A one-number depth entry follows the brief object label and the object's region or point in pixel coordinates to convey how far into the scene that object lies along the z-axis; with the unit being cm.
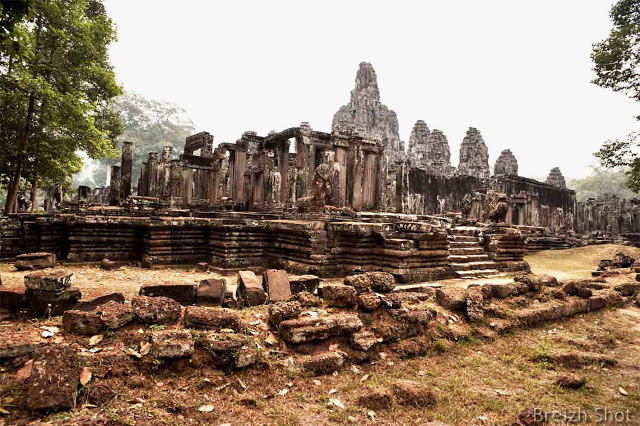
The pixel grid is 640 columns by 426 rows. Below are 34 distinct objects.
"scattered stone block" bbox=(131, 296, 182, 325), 385
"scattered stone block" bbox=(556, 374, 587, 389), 392
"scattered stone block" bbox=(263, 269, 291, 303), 542
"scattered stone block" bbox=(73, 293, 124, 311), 416
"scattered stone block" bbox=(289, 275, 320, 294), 604
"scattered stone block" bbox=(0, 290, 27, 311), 416
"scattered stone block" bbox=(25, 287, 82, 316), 412
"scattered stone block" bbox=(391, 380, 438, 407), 335
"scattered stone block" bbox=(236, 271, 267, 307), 534
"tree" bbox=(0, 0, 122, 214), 1333
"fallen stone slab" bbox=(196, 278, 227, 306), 507
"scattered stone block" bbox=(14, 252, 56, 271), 767
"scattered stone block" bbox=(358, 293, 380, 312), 477
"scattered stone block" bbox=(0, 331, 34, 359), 309
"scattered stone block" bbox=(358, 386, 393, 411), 326
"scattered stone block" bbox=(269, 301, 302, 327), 429
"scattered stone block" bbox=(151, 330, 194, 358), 336
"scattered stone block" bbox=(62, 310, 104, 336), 359
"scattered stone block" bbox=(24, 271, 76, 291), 412
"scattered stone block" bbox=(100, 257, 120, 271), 880
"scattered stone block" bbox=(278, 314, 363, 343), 402
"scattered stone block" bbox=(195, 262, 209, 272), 968
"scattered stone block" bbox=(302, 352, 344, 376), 381
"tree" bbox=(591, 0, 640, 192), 1560
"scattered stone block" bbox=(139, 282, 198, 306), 485
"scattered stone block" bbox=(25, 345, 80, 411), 267
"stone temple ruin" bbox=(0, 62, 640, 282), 916
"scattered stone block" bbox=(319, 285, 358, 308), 486
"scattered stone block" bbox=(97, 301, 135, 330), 366
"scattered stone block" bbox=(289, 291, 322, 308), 485
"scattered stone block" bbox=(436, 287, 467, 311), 555
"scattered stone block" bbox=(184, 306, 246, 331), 388
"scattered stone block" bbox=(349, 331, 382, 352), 422
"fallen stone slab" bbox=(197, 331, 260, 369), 353
